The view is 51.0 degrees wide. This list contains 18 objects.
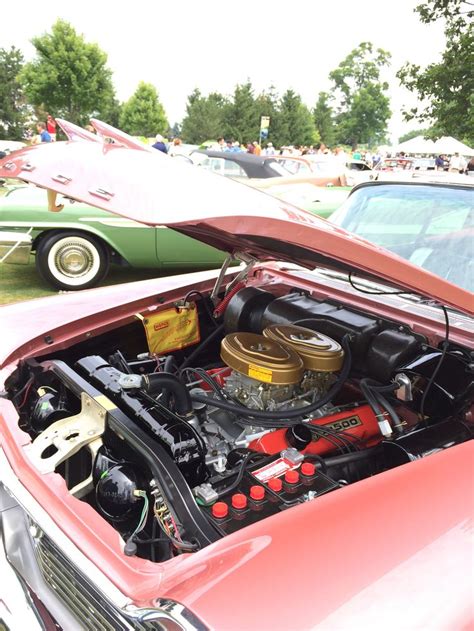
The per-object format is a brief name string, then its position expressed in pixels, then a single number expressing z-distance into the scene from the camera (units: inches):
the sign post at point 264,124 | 871.3
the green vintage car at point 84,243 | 205.2
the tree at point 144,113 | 1433.3
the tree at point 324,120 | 1847.9
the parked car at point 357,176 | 343.5
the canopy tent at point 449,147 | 890.1
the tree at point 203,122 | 1416.1
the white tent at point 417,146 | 1040.8
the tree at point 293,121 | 1528.1
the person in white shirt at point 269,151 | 761.4
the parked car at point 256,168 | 312.7
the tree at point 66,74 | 956.9
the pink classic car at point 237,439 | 39.7
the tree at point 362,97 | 1822.1
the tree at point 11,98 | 1325.0
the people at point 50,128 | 538.3
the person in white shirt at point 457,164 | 528.8
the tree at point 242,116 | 1402.6
